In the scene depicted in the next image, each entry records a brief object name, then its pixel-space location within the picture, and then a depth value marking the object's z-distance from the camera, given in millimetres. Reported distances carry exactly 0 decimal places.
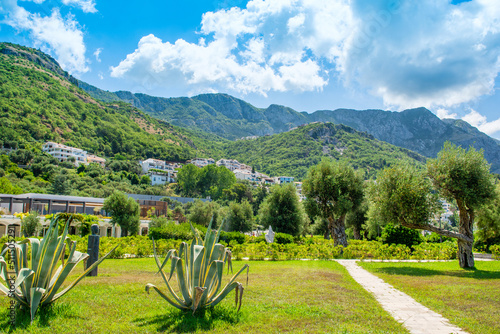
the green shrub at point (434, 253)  20797
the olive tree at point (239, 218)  36688
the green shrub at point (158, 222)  36188
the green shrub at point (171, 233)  24562
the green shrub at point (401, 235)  25797
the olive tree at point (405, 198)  15203
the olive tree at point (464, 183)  14688
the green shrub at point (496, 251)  21219
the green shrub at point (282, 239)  24516
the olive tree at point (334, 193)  23109
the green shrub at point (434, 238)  34753
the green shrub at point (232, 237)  24891
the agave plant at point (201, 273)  5543
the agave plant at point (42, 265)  5148
